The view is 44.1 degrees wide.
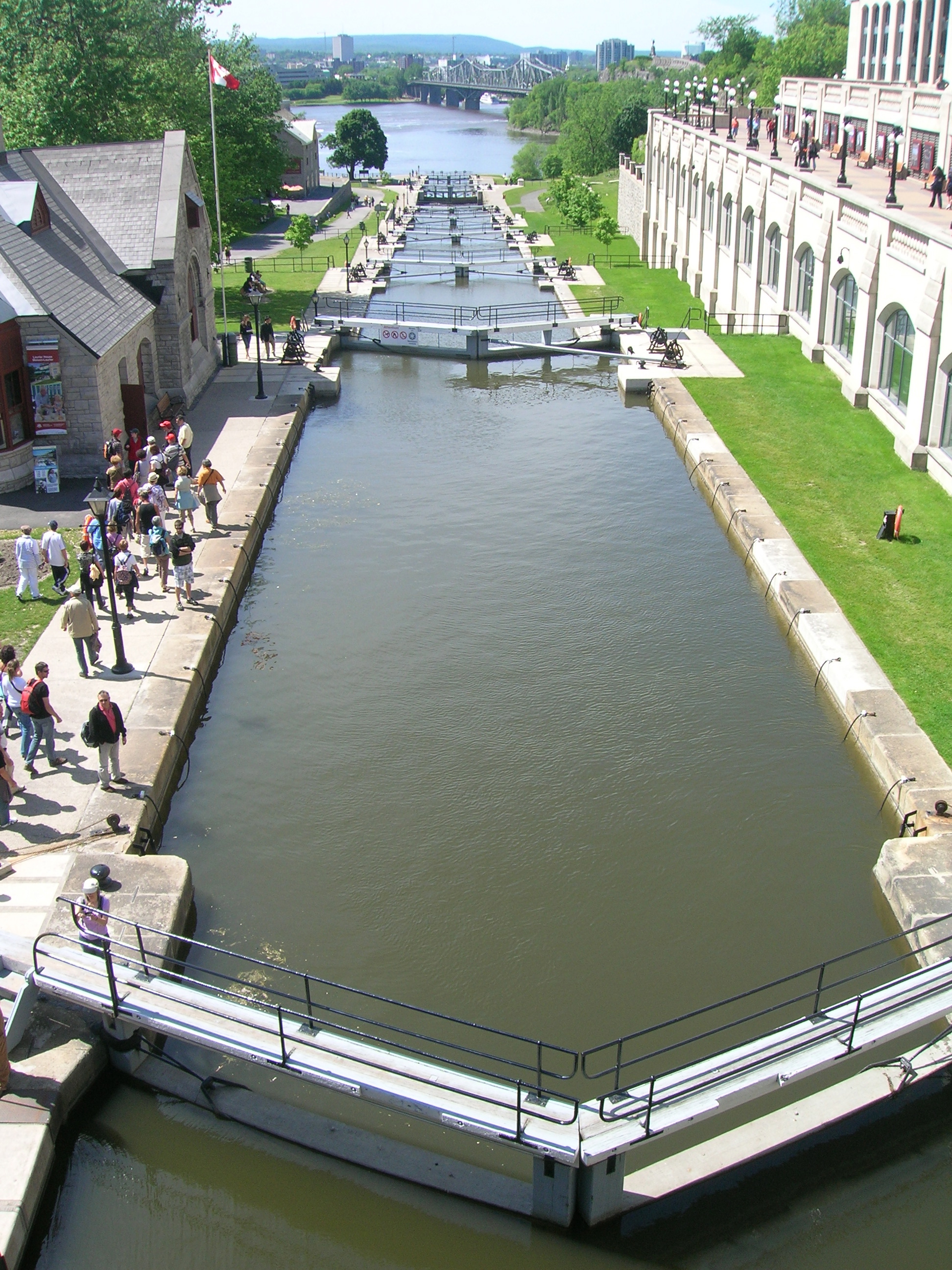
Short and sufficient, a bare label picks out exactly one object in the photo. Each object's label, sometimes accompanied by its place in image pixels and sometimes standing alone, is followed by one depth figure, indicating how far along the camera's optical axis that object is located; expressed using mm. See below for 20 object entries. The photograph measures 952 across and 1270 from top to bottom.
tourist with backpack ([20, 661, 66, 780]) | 15453
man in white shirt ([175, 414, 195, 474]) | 27094
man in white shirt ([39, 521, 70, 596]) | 21234
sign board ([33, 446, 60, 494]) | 26125
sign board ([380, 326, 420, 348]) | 44594
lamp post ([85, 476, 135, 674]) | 16531
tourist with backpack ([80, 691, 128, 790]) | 14766
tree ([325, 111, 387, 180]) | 121750
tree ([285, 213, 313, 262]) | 61250
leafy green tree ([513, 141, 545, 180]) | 118938
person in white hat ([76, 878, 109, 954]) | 11945
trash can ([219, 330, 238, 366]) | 39531
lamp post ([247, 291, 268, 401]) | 34250
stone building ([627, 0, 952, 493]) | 28750
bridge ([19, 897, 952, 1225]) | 10391
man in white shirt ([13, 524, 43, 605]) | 20812
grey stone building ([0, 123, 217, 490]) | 26797
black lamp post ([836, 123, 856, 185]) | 37812
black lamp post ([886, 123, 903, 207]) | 32812
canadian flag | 36719
